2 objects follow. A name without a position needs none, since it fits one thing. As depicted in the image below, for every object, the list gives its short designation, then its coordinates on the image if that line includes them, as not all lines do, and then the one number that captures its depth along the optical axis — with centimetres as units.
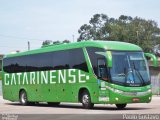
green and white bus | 2306
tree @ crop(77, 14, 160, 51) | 10062
